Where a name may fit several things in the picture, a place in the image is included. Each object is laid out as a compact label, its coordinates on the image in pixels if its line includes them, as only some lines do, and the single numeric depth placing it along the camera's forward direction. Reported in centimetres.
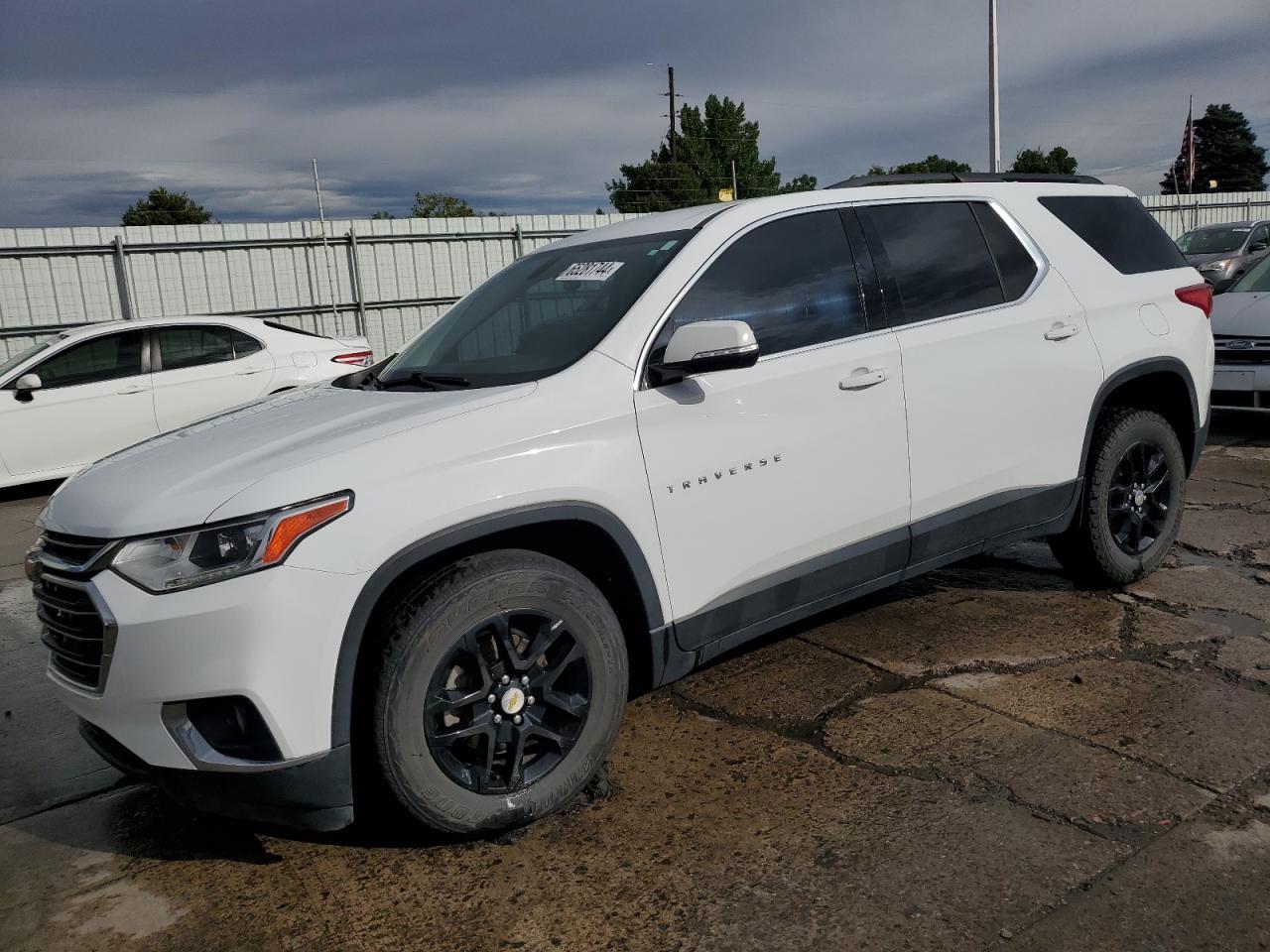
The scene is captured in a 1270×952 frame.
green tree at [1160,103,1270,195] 9481
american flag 4100
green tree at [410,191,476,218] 7638
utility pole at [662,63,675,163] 5506
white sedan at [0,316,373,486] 887
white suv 251
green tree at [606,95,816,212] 5506
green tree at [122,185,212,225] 6322
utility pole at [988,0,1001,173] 1984
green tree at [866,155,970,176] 7972
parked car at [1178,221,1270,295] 1621
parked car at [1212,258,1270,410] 789
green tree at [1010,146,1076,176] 8162
